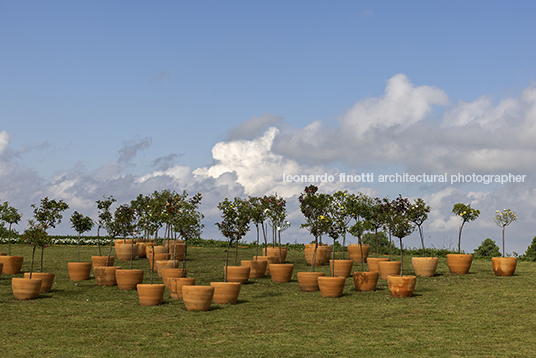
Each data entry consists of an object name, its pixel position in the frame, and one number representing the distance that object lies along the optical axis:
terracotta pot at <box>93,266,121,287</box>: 19.64
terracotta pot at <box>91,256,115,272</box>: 23.14
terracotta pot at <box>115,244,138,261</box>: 27.73
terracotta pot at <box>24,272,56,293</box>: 17.91
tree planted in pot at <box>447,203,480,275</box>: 21.53
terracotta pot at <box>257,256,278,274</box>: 22.30
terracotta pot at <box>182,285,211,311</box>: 14.06
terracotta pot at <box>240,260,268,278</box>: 21.36
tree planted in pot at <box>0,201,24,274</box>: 23.17
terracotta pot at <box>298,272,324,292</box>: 17.75
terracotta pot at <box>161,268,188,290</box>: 18.48
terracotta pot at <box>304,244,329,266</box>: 24.94
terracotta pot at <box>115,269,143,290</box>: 18.61
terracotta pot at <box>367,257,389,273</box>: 21.67
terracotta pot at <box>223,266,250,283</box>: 19.09
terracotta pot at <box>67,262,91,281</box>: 21.03
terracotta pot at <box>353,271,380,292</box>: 17.33
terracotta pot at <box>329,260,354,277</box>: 20.67
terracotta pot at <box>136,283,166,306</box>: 15.04
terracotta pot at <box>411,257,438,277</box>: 20.95
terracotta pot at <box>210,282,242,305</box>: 15.20
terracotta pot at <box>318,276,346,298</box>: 16.19
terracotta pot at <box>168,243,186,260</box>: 26.37
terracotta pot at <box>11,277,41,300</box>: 16.64
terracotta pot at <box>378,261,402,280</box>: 20.30
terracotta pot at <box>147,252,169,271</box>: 23.72
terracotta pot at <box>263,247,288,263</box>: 25.38
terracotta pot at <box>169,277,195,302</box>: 16.11
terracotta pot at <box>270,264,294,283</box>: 19.92
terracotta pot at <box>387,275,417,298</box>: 15.95
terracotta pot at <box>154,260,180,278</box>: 20.61
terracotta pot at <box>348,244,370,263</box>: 27.00
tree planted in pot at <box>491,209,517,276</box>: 21.09
